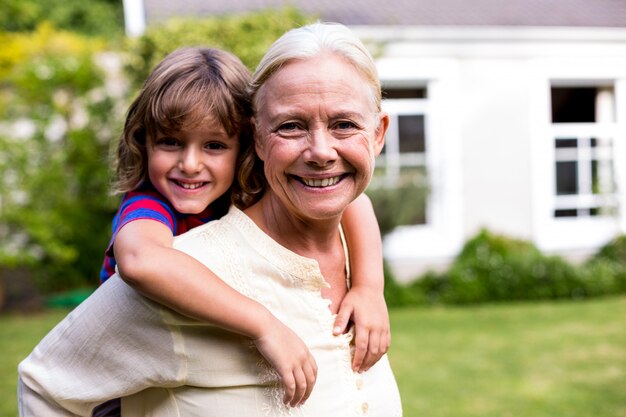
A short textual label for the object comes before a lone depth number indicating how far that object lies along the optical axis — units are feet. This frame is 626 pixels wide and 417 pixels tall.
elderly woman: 5.20
